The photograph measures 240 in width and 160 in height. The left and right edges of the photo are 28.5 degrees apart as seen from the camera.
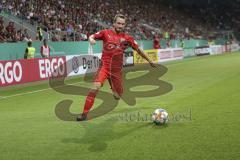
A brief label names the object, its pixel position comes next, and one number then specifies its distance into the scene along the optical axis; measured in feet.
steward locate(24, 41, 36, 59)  82.53
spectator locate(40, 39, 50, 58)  86.74
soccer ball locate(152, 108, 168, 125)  32.07
